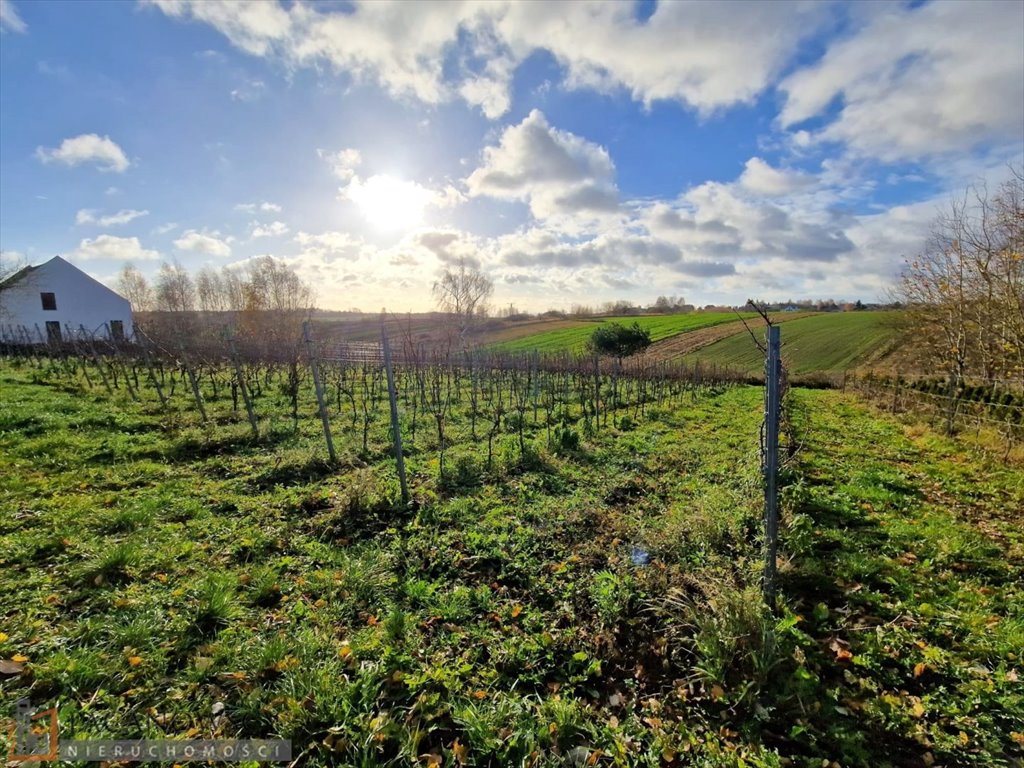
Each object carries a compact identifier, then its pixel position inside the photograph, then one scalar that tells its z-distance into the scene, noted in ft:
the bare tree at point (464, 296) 139.44
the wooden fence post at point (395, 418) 18.52
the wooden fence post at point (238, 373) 27.07
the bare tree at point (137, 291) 177.06
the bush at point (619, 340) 106.93
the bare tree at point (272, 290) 136.87
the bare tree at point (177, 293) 159.63
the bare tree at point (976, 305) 33.50
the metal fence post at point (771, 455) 9.95
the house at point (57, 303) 97.19
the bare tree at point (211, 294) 171.73
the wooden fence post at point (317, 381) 22.74
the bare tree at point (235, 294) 144.93
